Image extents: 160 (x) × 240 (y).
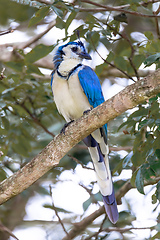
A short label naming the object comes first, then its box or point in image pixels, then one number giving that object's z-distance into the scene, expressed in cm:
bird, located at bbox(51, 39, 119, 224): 646
